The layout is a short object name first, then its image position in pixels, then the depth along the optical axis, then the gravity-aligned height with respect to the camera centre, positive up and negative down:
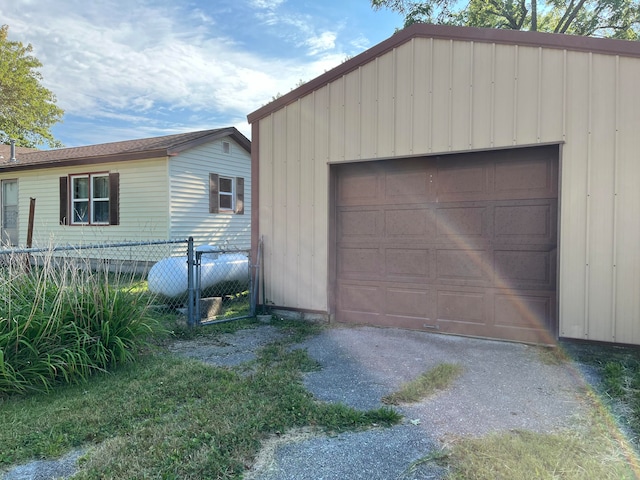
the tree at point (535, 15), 12.84 +7.28
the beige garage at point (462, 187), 4.29 +0.58
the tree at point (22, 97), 23.55 +8.12
